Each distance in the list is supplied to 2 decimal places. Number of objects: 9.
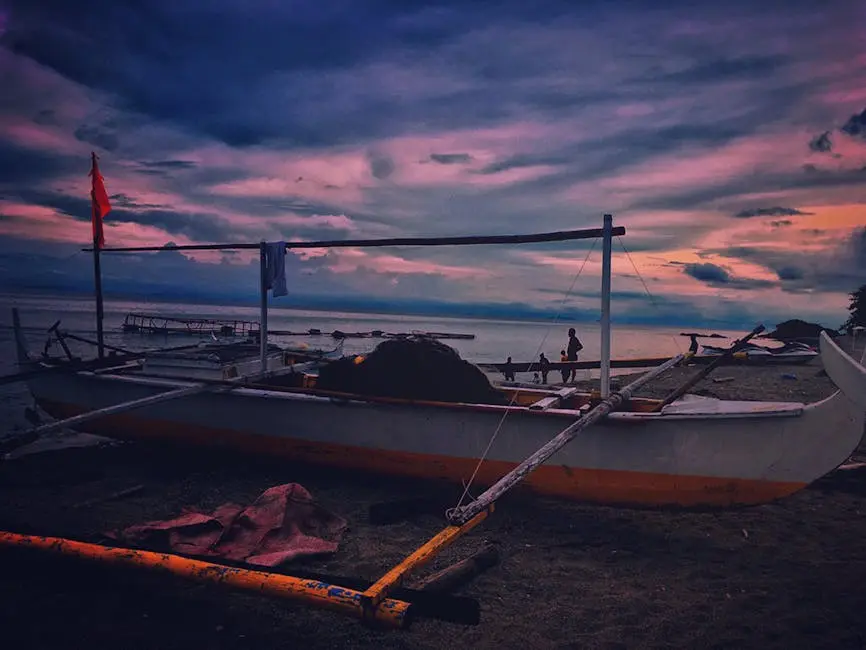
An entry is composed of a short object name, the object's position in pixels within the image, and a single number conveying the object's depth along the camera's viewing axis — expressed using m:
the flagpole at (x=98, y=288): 10.66
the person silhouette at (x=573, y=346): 17.75
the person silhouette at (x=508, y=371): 12.44
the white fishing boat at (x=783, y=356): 23.06
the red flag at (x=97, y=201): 10.68
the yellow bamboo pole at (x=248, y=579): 3.20
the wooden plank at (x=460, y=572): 4.69
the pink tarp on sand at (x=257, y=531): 5.22
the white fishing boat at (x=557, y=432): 5.54
